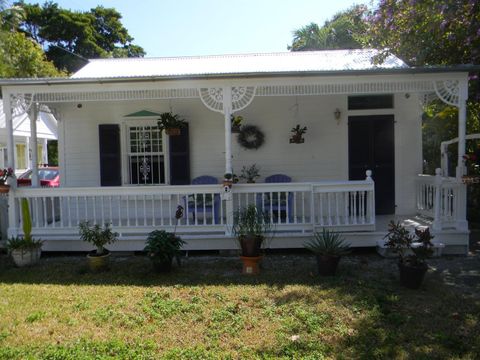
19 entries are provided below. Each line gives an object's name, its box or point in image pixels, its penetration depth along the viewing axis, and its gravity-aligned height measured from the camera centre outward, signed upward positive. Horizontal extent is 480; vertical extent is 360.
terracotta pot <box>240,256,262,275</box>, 6.07 -1.49
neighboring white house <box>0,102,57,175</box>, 18.50 +1.37
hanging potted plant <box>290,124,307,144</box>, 8.97 +0.54
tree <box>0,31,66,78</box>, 19.94 +5.57
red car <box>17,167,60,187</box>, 14.78 -0.41
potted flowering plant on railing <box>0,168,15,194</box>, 7.23 -0.21
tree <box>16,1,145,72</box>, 36.34 +11.85
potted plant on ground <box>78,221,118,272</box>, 6.37 -1.21
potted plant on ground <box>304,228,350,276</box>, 5.85 -1.30
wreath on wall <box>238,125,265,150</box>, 9.22 +0.53
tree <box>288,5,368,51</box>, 23.08 +7.37
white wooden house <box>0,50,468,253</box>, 8.93 +0.36
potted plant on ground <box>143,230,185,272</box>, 5.96 -1.21
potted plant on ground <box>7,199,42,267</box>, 6.63 -1.32
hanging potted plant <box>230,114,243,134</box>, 8.88 +0.81
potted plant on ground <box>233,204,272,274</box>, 6.05 -1.08
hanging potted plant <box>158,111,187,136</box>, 8.90 +0.82
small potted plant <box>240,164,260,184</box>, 9.19 -0.25
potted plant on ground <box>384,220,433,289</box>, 5.29 -1.26
